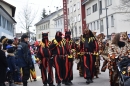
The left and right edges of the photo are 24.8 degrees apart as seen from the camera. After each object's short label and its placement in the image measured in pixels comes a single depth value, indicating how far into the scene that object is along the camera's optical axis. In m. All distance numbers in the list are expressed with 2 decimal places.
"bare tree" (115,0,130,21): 36.50
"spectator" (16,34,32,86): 10.21
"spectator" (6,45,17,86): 11.17
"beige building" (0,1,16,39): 32.35
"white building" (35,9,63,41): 87.06
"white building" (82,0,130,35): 40.25
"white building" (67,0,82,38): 60.56
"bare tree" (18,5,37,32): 52.73
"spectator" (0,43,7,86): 9.16
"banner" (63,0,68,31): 49.08
